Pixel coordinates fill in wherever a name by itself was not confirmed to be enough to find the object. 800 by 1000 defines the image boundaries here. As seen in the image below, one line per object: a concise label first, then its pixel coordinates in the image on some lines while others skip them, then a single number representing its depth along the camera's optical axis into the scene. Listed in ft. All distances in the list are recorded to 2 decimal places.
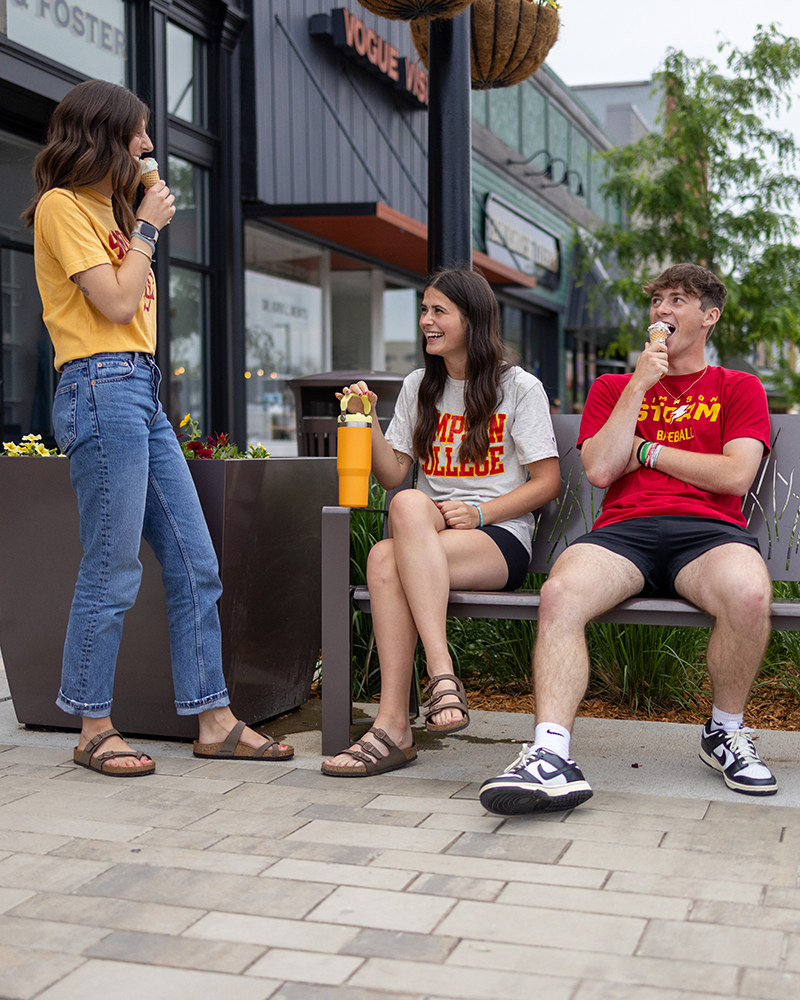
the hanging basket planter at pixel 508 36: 15.29
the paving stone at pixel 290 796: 9.81
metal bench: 10.58
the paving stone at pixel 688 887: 7.68
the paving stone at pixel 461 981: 6.28
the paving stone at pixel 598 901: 7.41
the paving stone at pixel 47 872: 7.98
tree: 45.24
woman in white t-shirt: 10.73
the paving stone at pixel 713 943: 6.71
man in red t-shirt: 9.82
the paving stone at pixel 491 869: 8.00
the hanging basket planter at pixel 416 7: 13.51
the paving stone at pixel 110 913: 7.27
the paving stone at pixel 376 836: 8.76
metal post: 14.64
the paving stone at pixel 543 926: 6.95
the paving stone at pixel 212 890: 7.54
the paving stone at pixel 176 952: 6.68
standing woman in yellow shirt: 10.55
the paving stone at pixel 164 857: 8.28
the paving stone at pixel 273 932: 6.94
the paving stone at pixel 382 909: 7.25
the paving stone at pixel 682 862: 8.09
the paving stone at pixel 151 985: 6.31
